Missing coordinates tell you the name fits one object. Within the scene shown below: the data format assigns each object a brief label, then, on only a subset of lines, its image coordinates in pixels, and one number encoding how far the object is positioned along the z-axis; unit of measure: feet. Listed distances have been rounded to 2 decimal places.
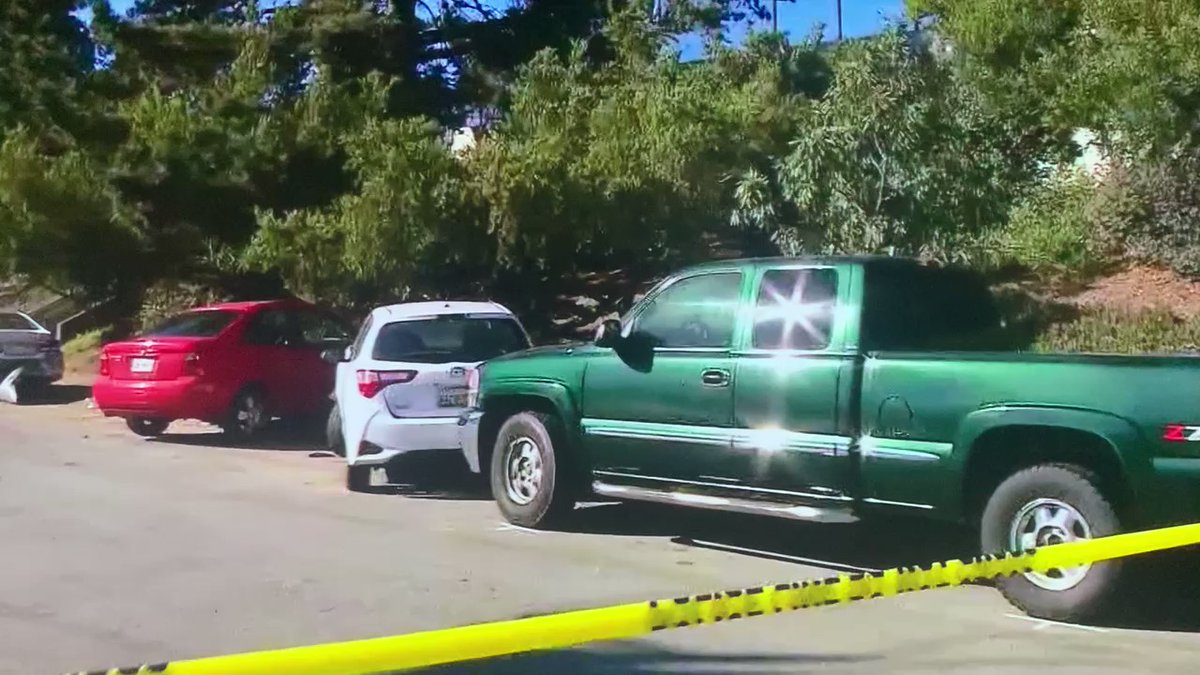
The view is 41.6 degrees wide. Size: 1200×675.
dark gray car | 76.69
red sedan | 56.13
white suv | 42.39
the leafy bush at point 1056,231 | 58.70
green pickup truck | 26.27
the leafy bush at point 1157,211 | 55.67
